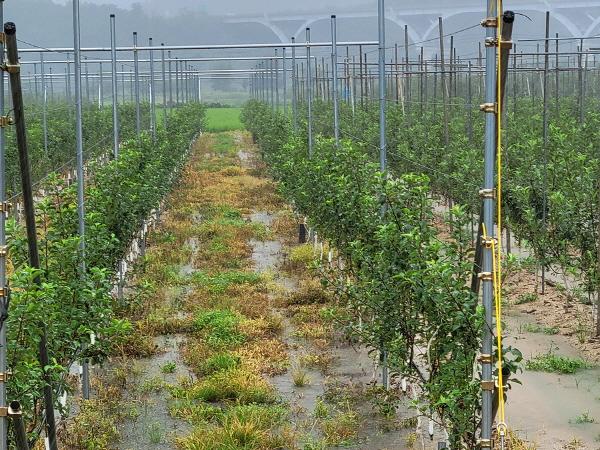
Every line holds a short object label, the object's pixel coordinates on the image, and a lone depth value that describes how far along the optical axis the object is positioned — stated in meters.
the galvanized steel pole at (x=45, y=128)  20.78
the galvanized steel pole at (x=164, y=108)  22.34
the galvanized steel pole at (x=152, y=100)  18.20
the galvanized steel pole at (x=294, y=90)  20.49
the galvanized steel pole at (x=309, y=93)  15.37
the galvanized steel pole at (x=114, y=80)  12.95
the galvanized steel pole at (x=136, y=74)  16.16
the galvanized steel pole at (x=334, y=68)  13.77
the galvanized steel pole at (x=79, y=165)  8.17
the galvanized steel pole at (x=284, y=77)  23.94
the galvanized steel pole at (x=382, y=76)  9.05
